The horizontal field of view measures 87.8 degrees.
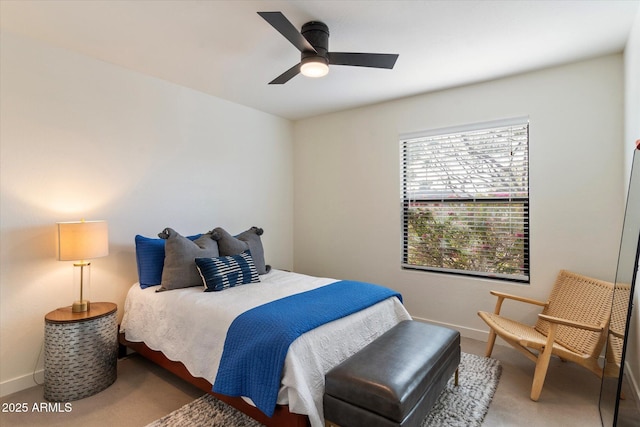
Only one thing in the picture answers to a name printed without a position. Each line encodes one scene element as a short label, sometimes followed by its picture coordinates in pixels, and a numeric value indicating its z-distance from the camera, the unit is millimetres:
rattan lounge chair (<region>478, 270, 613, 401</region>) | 2287
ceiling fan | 2215
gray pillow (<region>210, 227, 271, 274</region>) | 3232
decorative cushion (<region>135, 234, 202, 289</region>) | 2869
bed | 1776
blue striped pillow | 2715
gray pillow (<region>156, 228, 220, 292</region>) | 2766
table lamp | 2373
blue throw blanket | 1775
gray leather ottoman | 1620
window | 3234
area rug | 2059
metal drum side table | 2297
